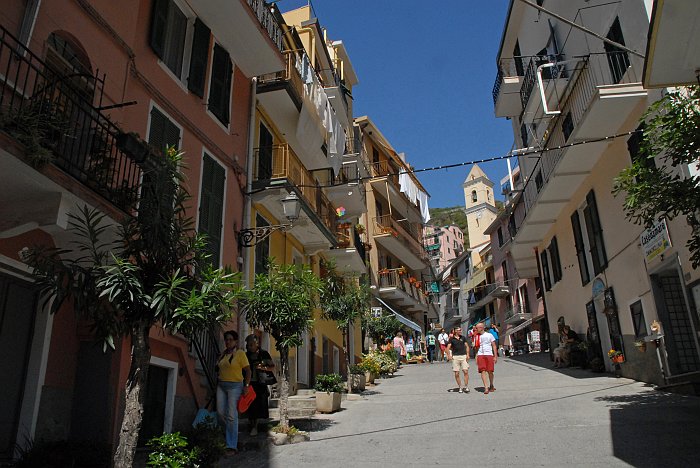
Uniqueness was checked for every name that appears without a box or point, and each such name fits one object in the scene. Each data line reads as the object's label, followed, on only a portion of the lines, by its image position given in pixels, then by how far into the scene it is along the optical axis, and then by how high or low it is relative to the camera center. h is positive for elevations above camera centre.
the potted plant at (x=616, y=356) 14.47 +0.73
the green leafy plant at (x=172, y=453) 6.54 -0.67
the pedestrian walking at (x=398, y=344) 27.92 +2.25
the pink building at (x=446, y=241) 97.27 +26.28
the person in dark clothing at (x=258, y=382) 9.78 +0.19
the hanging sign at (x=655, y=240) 11.76 +3.06
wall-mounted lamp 12.24 +3.84
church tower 80.31 +27.29
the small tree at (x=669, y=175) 7.62 +3.05
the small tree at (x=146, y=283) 5.61 +1.15
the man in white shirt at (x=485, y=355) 13.91 +0.80
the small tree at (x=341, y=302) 16.02 +2.59
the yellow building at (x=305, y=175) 14.88 +6.78
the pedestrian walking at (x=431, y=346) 37.10 +2.85
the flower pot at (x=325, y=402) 12.28 -0.22
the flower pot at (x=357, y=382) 16.16 +0.26
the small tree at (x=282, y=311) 10.05 +1.44
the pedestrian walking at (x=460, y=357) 14.39 +0.81
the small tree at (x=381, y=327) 25.52 +2.94
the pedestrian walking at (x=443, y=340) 31.70 +2.77
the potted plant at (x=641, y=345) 13.02 +0.89
